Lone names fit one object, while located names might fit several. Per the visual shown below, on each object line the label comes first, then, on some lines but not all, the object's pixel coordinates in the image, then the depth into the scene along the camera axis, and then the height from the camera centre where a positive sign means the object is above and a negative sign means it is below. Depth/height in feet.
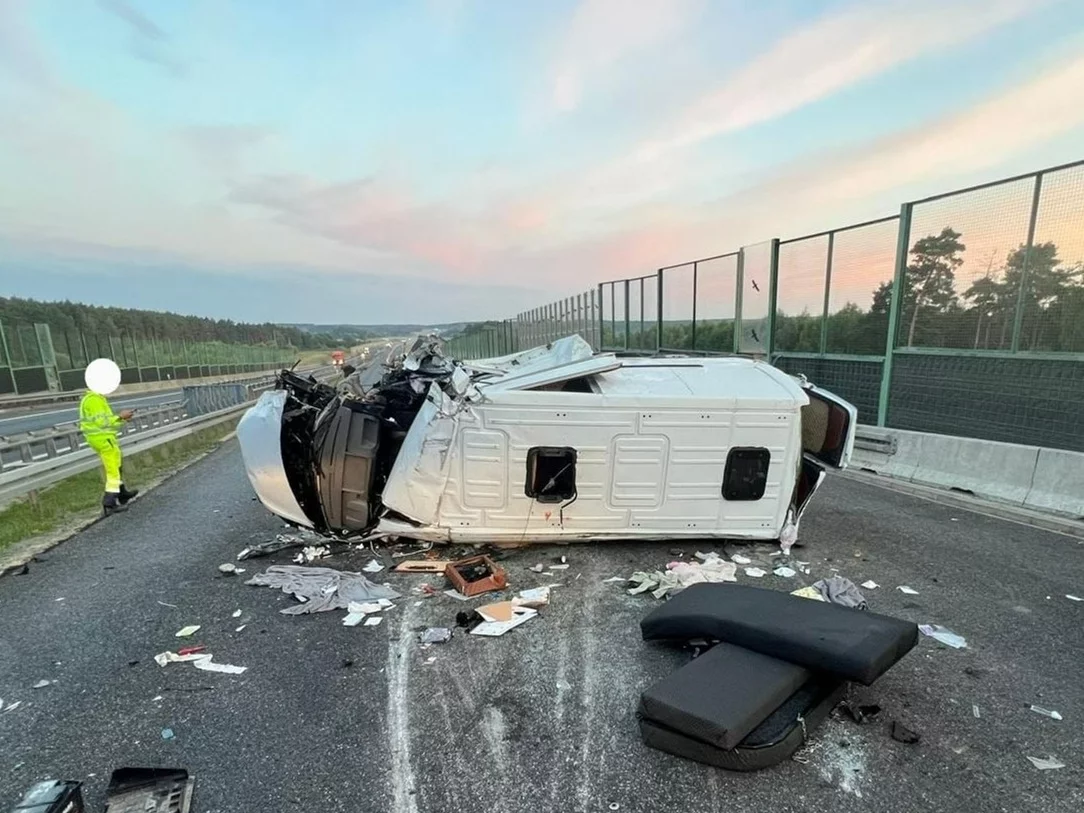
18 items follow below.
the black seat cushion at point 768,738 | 6.95 -5.56
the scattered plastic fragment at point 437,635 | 10.41 -5.97
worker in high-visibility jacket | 19.29 -3.22
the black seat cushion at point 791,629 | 7.84 -4.97
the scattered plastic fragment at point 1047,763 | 7.04 -5.92
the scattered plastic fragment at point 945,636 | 9.90 -6.03
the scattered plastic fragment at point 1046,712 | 7.99 -5.97
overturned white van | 13.34 -3.30
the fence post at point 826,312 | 26.84 +0.38
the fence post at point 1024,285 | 17.97 +0.99
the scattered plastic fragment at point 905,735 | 7.52 -5.88
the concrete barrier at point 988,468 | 16.28 -5.26
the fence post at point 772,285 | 30.27 +2.04
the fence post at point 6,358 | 58.44 -1.75
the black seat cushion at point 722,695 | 6.88 -5.11
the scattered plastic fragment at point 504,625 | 10.69 -6.03
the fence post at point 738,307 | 33.24 +0.94
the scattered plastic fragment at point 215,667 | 9.58 -5.96
